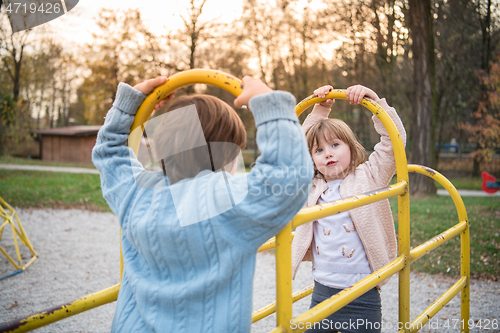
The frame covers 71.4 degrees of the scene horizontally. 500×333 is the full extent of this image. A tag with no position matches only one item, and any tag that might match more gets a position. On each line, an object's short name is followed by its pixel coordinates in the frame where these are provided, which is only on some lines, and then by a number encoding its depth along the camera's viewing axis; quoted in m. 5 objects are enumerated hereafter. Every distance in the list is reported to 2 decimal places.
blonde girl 1.61
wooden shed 21.55
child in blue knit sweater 0.88
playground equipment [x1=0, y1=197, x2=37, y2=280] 4.19
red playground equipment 6.30
